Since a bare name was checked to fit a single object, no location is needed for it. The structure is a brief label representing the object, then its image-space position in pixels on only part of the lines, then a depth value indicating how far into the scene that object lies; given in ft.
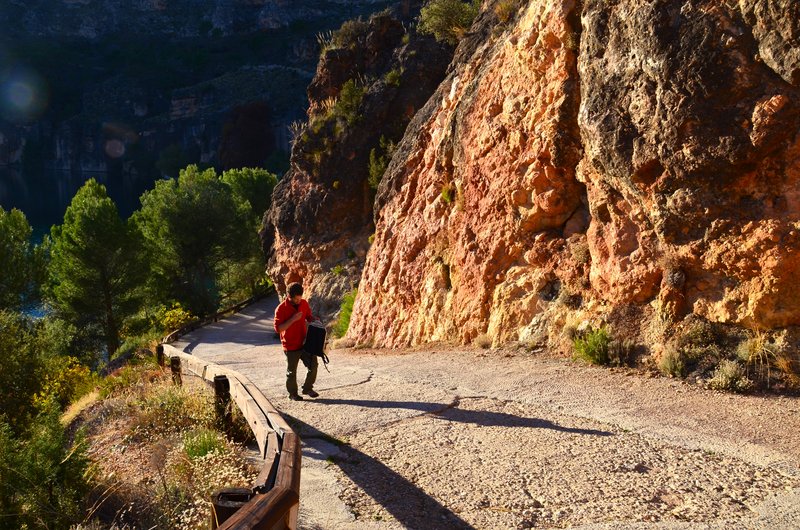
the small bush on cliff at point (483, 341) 36.01
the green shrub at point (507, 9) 48.24
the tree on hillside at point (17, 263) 99.35
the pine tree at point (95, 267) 95.81
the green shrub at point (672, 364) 25.02
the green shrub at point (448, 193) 46.42
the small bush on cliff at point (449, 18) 66.65
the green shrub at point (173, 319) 94.02
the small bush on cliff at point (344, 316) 61.98
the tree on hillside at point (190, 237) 118.42
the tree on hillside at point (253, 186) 146.30
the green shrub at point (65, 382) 53.06
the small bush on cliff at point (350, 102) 75.51
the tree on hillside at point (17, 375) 49.60
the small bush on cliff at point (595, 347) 27.89
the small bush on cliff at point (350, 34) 81.46
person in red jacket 26.43
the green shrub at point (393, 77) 74.02
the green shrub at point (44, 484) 16.65
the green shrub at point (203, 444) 18.24
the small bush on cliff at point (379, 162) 71.10
